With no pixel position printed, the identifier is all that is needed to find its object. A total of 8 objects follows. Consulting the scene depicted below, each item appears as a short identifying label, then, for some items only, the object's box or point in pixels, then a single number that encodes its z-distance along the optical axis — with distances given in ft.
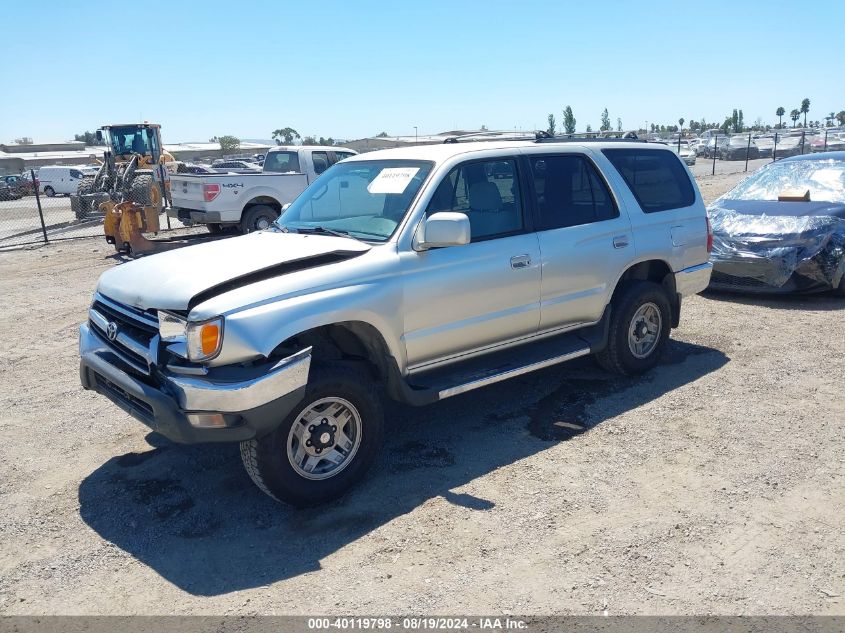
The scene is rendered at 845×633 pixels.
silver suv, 12.06
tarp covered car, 26.71
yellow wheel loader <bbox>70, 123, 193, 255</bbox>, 44.88
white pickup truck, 45.50
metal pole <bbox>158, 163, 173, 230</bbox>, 59.23
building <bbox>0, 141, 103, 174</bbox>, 212.45
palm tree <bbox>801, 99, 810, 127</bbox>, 363.21
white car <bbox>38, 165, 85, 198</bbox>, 131.03
